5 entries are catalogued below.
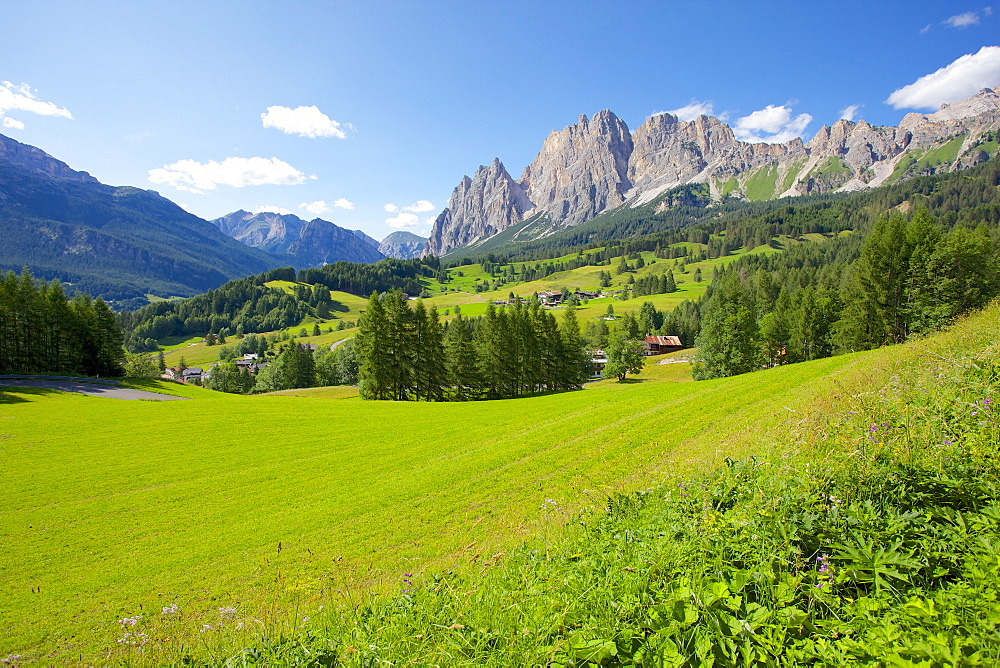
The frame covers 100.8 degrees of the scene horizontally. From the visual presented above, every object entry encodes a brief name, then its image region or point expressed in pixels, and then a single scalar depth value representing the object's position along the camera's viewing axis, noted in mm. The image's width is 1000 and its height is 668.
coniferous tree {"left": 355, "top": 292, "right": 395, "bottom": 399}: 49312
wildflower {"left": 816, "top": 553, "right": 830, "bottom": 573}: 3614
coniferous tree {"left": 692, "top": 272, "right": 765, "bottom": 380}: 50406
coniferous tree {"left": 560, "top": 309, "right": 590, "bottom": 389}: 61812
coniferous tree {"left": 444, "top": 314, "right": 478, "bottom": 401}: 55969
